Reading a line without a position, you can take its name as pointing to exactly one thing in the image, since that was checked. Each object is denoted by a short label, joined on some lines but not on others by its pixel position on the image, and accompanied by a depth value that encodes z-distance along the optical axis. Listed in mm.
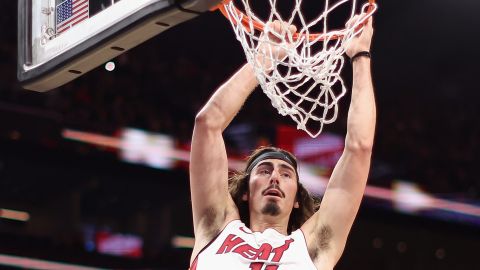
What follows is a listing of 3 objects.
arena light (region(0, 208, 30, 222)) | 18969
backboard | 6094
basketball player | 7160
